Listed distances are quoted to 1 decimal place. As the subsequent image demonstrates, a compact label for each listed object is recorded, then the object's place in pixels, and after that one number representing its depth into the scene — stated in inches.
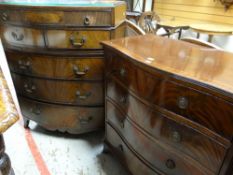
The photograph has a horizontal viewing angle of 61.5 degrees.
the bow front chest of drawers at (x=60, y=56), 50.9
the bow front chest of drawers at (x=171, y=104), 28.0
